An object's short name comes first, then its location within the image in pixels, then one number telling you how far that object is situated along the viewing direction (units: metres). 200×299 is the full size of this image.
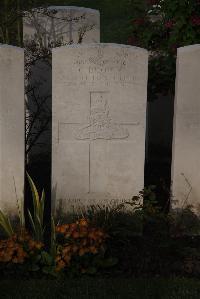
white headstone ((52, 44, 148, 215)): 5.59
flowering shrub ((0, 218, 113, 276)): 4.96
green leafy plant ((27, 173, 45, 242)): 5.31
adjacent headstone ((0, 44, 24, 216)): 5.54
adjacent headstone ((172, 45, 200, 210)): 5.63
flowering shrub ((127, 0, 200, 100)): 7.17
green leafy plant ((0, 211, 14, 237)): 5.36
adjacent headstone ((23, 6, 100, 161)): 7.72
